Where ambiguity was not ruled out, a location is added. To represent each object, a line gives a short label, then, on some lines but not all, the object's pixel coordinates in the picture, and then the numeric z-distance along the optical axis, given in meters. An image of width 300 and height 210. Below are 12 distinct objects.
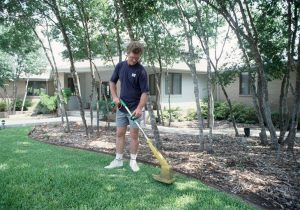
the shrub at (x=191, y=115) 19.74
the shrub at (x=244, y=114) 17.69
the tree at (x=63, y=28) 9.92
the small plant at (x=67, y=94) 21.48
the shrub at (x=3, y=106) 23.46
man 4.89
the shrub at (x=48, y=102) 22.72
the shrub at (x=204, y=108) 19.98
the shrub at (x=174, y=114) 18.45
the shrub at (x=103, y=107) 18.27
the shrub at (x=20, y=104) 25.12
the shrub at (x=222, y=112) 19.26
